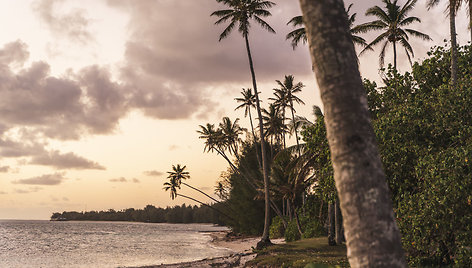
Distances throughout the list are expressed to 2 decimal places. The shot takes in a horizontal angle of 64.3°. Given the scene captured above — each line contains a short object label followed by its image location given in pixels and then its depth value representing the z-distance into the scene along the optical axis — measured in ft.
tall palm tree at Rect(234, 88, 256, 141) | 167.84
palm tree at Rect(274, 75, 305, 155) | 153.48
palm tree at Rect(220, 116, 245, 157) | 173.06
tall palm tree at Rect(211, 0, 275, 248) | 104.37
